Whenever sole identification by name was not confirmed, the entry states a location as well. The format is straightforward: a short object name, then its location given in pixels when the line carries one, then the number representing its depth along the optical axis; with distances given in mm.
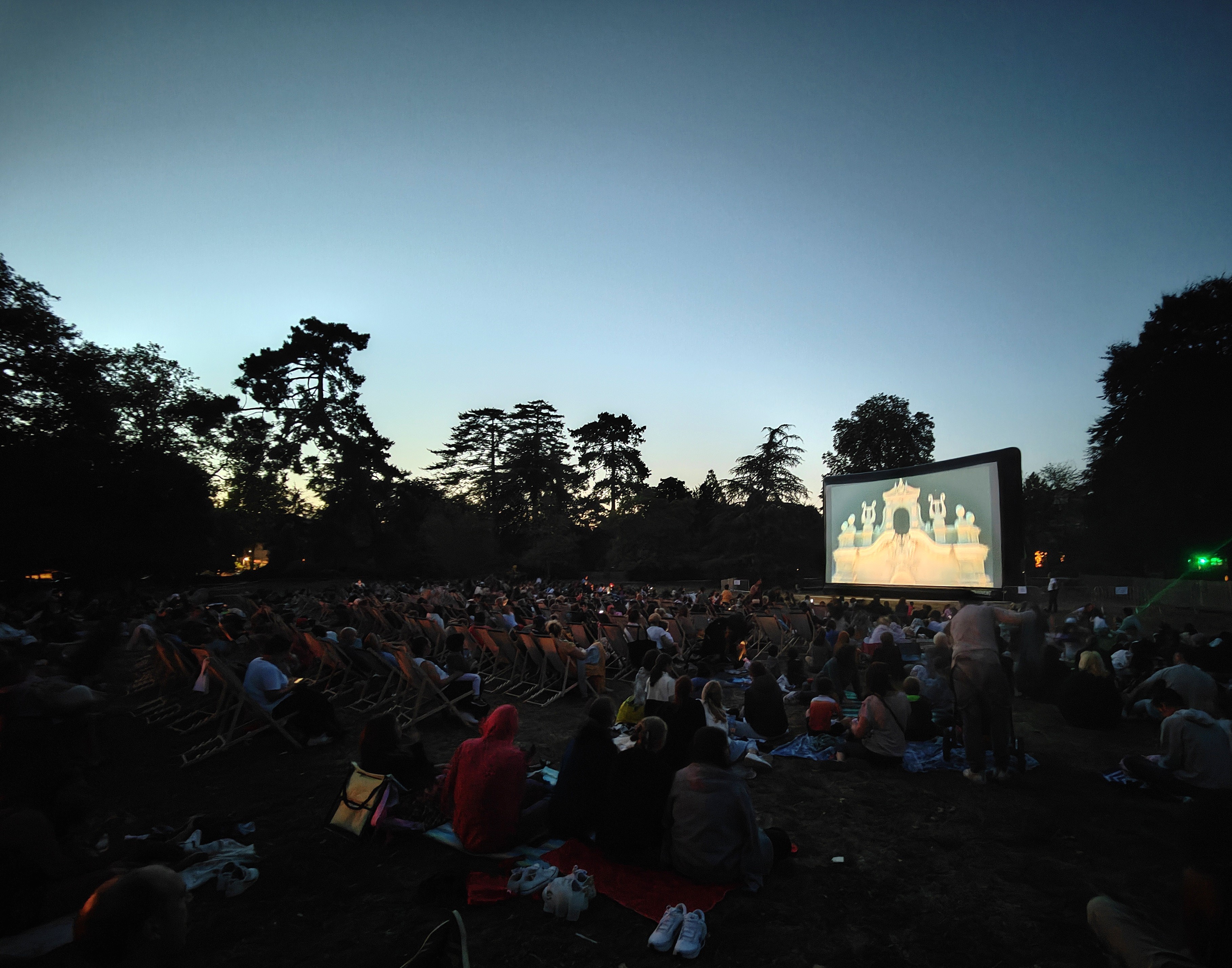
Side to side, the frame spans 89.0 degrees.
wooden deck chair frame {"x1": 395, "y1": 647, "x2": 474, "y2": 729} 6832
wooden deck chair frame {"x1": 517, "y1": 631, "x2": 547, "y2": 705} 8594
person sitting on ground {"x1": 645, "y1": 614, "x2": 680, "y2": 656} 10016
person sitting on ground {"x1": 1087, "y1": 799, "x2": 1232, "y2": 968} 1987
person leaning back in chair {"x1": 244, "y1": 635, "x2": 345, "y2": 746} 6402
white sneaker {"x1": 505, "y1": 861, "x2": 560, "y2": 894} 3439
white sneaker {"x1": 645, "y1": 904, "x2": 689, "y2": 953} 2938
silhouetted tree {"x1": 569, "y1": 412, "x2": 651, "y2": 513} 58219
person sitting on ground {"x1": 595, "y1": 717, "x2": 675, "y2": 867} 3697
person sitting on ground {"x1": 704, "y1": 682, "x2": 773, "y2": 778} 5230
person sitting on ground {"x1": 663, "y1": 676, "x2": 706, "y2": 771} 4648
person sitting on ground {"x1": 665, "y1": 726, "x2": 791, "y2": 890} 3453
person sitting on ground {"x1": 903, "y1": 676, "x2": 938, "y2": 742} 6457
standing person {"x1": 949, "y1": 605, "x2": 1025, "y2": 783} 5242
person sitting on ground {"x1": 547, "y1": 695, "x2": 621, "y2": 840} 3926
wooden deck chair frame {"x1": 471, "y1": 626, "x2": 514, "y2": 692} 9578
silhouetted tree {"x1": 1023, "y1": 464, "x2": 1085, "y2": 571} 43156
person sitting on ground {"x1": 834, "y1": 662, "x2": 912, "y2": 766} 5738
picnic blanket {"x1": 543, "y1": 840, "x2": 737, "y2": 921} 3309
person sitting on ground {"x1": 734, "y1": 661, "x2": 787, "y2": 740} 6488
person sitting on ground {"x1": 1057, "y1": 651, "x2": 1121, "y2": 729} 6879
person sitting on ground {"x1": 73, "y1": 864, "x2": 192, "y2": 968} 1760
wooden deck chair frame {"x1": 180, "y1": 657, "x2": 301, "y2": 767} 6027
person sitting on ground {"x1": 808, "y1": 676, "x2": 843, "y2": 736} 6445
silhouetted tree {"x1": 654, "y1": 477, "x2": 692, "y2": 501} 62594
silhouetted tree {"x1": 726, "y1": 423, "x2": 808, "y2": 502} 40469
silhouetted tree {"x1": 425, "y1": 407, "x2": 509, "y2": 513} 51875
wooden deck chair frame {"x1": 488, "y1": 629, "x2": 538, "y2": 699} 9188
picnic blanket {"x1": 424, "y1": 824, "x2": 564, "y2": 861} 3871
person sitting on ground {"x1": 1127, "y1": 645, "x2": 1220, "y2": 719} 5977
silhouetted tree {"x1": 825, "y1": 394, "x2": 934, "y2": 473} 41031
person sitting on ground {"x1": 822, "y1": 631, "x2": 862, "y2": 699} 8133
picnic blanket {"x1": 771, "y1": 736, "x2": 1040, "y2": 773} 5746
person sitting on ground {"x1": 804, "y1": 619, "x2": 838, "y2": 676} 9312
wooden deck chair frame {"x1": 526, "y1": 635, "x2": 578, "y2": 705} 8391
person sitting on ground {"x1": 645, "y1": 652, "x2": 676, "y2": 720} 6406
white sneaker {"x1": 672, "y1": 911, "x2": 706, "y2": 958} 2875
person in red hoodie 3854
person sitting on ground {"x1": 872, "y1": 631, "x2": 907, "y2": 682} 8461
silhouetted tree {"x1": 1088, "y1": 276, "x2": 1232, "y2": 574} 24672
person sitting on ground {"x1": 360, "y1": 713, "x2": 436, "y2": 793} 4422
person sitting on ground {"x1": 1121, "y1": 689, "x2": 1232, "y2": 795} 4559
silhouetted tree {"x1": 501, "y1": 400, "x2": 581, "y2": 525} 50188
